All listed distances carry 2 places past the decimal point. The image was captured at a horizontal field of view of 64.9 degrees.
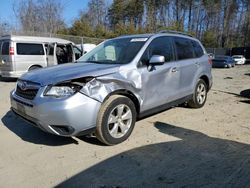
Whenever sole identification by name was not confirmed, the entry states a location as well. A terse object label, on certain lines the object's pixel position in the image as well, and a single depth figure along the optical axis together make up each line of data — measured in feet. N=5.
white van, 26.58
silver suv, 8.90
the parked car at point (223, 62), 68.24
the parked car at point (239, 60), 85.32
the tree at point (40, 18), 82.09
